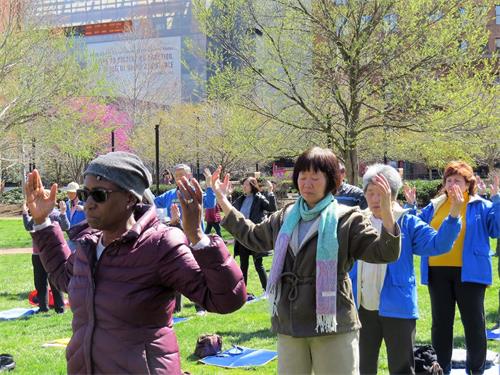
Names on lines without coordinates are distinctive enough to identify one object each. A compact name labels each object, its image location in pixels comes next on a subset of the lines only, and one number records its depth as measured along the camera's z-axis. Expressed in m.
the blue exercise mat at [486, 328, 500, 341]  6.59
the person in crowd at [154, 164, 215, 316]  7.88
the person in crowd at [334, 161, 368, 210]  5.31
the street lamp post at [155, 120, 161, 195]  21.38
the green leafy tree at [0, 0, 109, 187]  18.09
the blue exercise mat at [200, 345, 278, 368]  5.81
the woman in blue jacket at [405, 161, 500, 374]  4.90
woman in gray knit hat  2.25
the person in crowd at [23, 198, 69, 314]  8.42
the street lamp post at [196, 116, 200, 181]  31.09
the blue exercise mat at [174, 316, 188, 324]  7.62
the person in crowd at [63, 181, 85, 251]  8.72
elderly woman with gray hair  4.03
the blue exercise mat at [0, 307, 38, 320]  8.31
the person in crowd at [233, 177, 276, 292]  9.22
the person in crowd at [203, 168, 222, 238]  13.93
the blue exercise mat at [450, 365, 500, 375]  5.37
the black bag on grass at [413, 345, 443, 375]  4.75
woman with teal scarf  3.18
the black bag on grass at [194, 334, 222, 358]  6.10
